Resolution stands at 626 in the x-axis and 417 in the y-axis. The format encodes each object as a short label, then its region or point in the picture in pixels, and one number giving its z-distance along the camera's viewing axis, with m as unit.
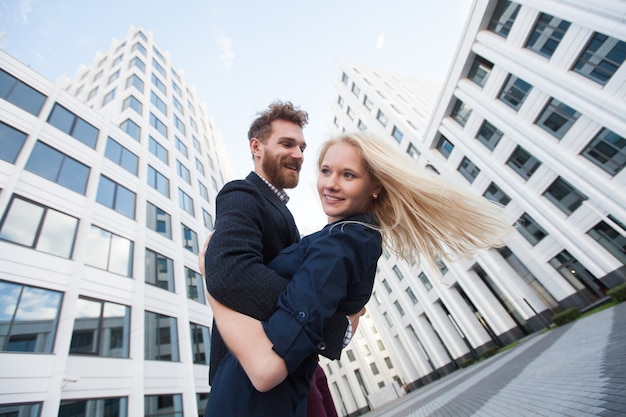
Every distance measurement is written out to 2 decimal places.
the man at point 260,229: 1.30
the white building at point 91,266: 9.48
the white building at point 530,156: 14.34
